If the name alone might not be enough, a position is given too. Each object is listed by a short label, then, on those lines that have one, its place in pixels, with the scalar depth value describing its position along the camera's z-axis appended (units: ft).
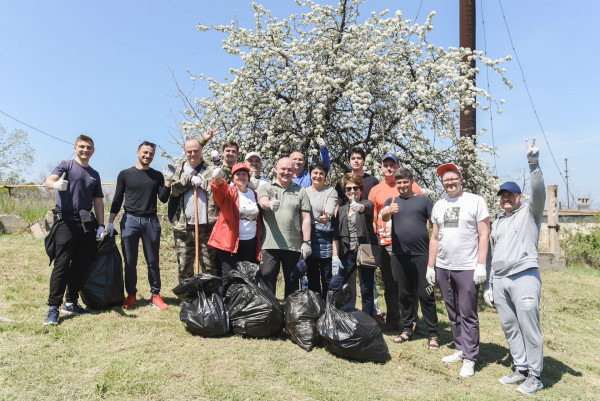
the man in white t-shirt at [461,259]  13.67
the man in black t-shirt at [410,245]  15.34
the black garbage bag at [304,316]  13.75
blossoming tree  24.49
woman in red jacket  15.35
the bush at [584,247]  43.83
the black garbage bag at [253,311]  14.01
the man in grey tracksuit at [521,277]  12.52
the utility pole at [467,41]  25.79
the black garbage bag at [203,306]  13.85
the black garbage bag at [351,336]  13.23
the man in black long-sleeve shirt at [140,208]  16.43
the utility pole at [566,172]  178.33
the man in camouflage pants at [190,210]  16.40
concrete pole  40.78
